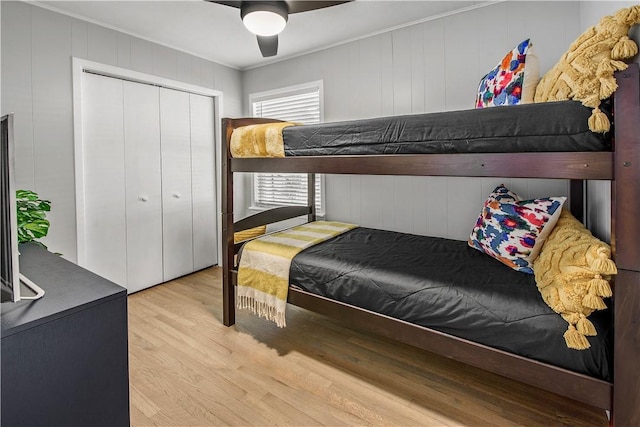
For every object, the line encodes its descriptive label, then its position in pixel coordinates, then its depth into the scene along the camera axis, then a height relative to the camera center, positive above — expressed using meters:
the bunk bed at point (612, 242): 1.11 -0.13
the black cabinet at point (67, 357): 0.85 -0.40
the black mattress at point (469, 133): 1.21 +0.32
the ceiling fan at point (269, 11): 1.93 +1.13
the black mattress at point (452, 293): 1.28 -0.42
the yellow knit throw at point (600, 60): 1.10 +0.49
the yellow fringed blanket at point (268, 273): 2.18 -0.43
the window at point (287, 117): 3.43 +0.94
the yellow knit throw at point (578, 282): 1.17 -0.29
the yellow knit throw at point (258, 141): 2.11 +0.44
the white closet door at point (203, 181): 3.56 +0.30
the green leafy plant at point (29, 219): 1.89 -0.04
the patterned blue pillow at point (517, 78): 1.82 +0.70
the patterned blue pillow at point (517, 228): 1.74 -0.13
